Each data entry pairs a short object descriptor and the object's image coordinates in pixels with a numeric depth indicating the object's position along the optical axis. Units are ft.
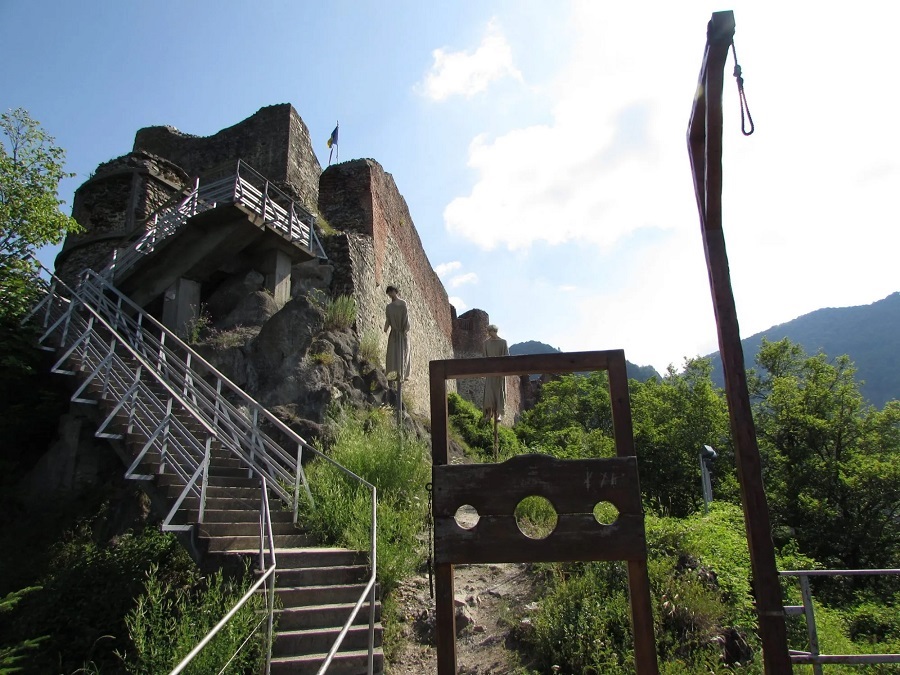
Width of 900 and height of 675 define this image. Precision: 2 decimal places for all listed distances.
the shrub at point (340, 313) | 41.86
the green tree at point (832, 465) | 45.29
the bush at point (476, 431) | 54.03
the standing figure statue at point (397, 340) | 34.96
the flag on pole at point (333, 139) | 82.99
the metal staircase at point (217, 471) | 18.01
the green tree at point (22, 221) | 34.73
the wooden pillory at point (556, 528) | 13.00
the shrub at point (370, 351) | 42.84
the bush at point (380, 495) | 22.52
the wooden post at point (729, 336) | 10.82
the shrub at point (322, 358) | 37.57
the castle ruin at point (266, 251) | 37.47
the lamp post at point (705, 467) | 33.47
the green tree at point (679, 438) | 48.88
